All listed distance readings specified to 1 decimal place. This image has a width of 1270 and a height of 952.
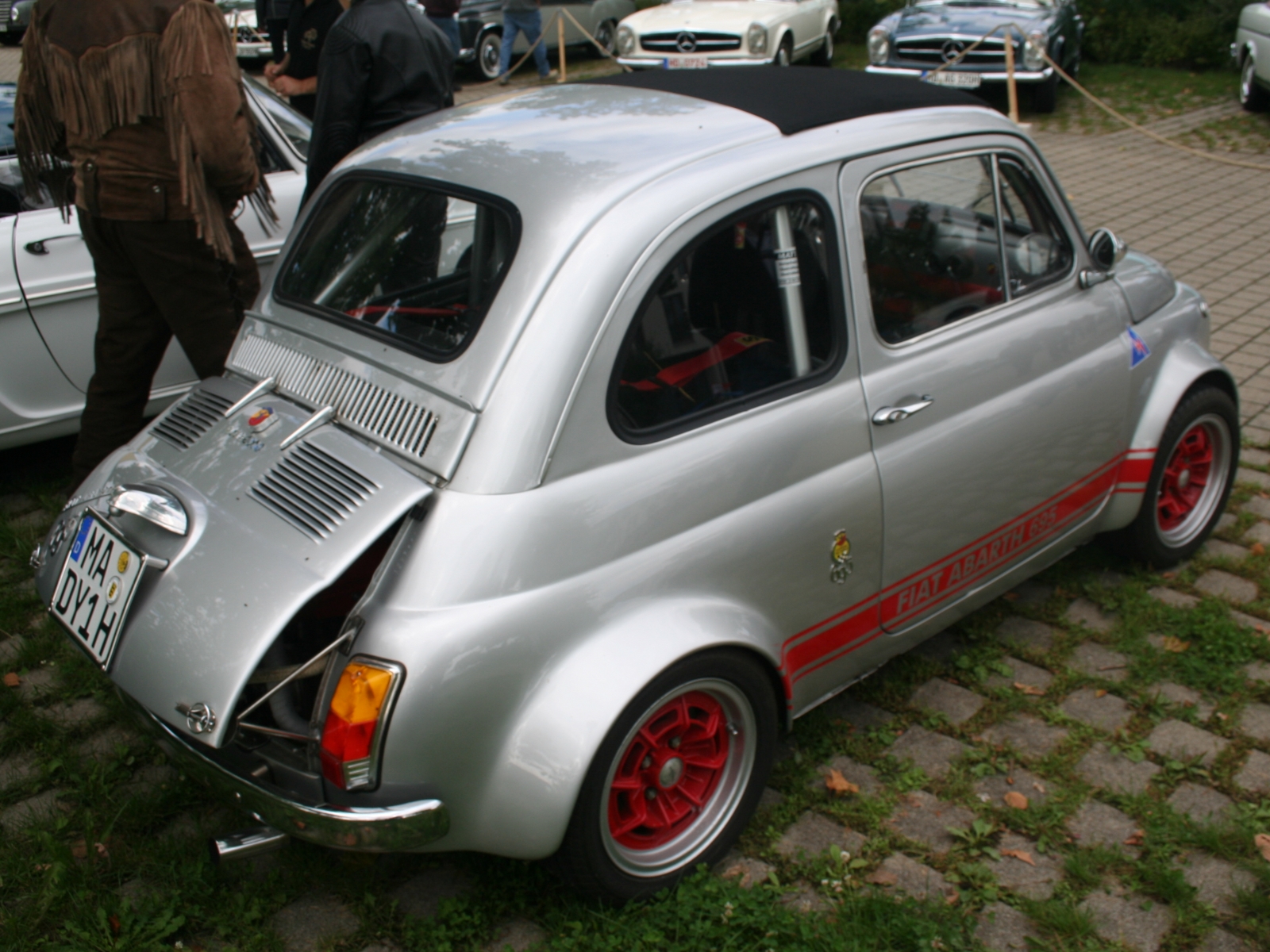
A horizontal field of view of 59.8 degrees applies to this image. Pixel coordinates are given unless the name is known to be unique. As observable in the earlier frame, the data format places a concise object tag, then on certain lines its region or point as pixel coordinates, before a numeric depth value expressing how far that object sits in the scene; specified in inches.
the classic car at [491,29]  589.3
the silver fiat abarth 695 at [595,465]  89.8
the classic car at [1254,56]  455.2
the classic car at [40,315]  168.6
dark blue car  478.6
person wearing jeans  556.4
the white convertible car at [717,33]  526.0
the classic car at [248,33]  569.6
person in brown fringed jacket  143.5
